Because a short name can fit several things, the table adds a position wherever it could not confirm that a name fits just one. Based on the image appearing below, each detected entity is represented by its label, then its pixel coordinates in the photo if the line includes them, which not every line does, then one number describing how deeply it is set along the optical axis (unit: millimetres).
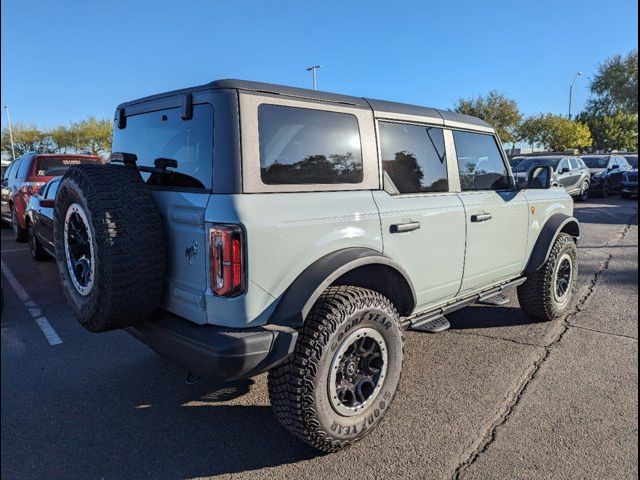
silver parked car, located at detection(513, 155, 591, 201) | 15938
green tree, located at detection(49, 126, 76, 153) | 42716
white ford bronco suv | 2350
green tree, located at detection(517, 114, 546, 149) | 41688
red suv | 8545
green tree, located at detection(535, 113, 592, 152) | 41094
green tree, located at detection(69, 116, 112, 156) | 41750
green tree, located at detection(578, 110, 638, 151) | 42156
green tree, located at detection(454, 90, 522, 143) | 38094
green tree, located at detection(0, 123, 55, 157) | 40969
